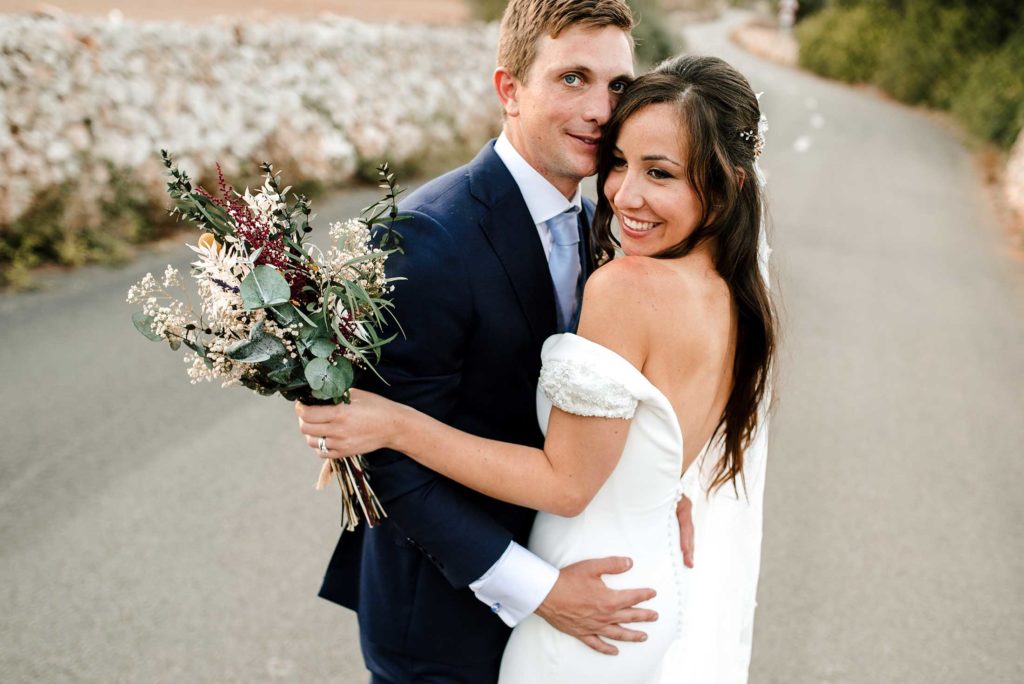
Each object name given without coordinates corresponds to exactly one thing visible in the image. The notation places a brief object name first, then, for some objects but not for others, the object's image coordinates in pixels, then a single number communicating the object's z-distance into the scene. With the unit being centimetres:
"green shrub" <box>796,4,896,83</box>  2833
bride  182
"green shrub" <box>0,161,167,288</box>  675
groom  187
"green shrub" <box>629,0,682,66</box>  1995
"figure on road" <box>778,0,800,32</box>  3919
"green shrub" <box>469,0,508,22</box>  1925
